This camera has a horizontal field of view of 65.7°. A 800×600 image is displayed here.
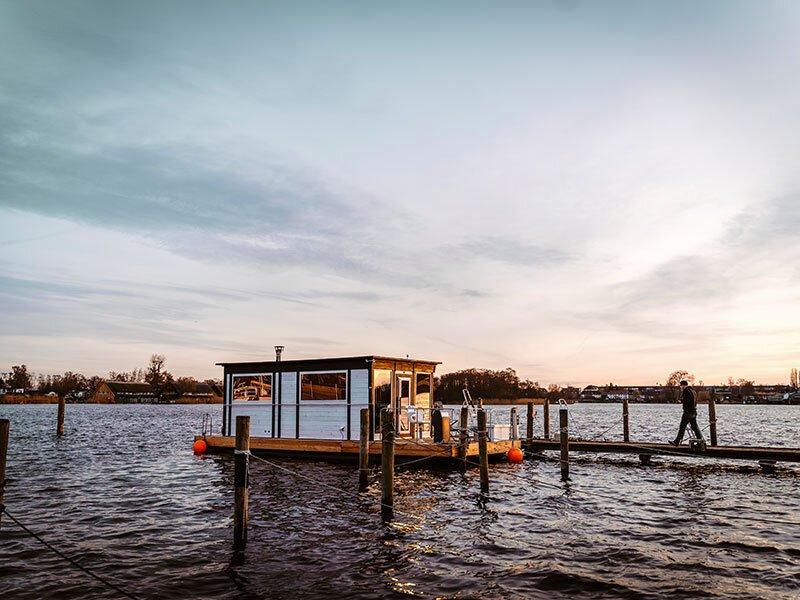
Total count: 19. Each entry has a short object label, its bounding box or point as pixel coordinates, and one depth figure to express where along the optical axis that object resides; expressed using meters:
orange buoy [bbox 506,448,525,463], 25.06
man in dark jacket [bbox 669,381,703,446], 23.10
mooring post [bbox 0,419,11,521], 9.70
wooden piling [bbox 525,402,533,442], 32.74
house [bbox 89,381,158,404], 178.12
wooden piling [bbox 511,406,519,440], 25.94
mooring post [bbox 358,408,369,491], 19.45
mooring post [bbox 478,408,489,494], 19.12
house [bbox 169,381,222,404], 190.32
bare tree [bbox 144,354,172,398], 180.00
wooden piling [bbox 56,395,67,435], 48.78
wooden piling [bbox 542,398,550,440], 32.92
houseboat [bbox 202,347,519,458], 24.16
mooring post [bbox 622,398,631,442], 32.52
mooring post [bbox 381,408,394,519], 15.27
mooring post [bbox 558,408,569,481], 21.56
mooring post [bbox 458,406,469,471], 22.70
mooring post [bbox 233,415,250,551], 12.32
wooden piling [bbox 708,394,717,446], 26.77
